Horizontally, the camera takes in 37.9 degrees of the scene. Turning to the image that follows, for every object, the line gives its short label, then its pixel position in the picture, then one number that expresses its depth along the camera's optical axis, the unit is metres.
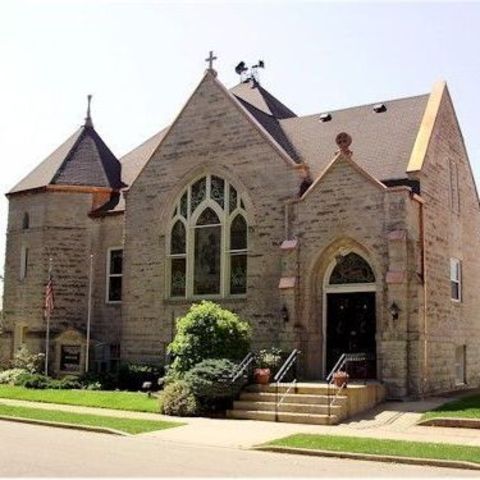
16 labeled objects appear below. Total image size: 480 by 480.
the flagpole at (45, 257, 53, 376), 27.44
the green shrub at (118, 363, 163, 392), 25.06
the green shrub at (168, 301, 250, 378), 21.78
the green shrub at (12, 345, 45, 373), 28.41
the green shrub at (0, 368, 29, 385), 27.42
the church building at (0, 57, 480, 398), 22.41
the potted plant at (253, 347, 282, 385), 20.67
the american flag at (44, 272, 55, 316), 26.81
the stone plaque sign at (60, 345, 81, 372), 28.39
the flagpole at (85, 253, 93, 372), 28.28
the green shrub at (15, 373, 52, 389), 25.50
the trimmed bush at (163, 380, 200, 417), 19.34
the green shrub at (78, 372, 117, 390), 25.28
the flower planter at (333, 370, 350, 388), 19.08
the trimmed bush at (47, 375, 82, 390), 25.24
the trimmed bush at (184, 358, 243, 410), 19.36
